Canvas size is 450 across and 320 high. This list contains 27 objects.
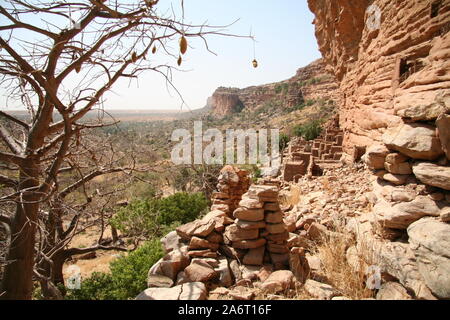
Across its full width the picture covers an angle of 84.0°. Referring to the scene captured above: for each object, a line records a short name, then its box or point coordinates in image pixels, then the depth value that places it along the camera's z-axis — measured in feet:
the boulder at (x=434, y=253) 6.57
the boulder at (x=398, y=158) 9.80
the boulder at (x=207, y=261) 10.37
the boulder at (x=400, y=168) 9.71
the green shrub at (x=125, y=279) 14.88
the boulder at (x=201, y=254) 10.93
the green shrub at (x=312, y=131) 64.28
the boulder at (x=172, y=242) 12.23
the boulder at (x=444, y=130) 7.81
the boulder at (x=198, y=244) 11.22
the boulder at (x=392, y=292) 7.37
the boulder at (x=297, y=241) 12.11
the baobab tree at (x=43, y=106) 6.71
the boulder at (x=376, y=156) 10.68
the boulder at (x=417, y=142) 8.47
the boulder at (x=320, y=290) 8.25
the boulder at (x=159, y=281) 9.81
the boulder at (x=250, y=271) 10.11
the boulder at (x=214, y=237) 11.71
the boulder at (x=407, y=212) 8.36
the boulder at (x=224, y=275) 9.94
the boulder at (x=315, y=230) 13.49
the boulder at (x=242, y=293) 8.41
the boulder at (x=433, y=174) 8.00
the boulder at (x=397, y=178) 9.74
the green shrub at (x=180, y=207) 30.04
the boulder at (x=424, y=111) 8.39
